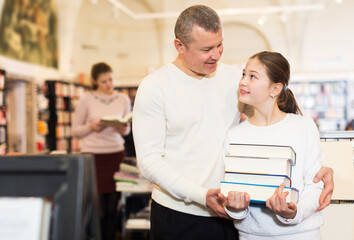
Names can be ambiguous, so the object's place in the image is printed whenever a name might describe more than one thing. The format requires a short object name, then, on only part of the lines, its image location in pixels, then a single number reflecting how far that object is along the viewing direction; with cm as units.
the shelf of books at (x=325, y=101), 1198
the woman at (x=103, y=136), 424
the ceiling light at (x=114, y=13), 1097
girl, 165
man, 192
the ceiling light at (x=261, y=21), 1218
